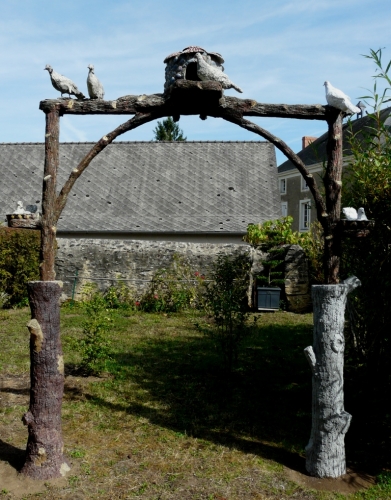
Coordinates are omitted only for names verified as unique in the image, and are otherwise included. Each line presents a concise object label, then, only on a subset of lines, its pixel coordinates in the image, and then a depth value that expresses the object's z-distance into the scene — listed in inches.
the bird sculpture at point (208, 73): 172.2
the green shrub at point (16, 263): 445.1
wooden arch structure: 161.3
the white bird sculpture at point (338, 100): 167.9
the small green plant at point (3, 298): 442.4
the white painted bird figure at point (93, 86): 179.4
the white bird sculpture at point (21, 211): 185.4
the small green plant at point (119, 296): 464.2
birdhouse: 176.2
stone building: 478.6
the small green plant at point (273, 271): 458.3
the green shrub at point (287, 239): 456.8
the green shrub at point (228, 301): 258.5
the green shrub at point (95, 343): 256.8
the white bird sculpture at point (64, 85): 179.2
